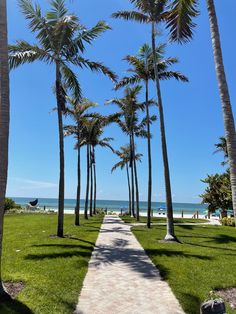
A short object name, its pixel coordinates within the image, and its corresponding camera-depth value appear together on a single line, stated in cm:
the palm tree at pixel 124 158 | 2852
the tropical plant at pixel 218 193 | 2161
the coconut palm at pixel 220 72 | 464
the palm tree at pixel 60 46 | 963
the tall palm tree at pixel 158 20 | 983
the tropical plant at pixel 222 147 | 2444
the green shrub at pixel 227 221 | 1837
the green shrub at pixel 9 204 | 2507
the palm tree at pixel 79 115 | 1483
